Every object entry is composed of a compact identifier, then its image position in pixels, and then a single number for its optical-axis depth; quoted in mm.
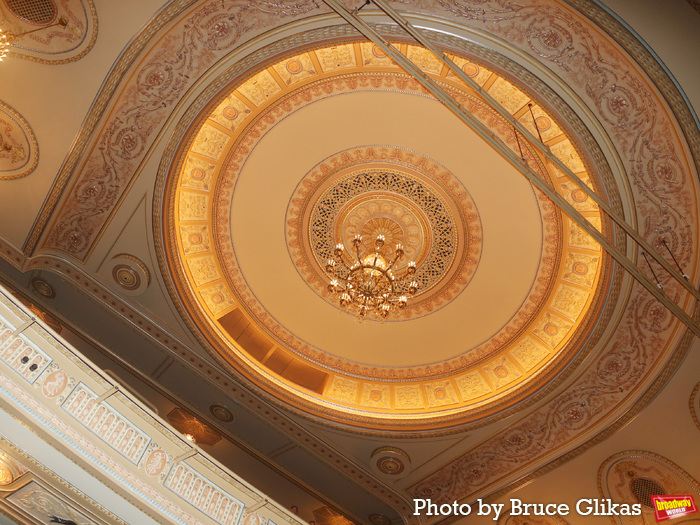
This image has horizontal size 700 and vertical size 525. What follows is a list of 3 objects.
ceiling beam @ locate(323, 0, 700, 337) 5184
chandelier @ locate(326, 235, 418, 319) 8364
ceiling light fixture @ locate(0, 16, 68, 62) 5406
